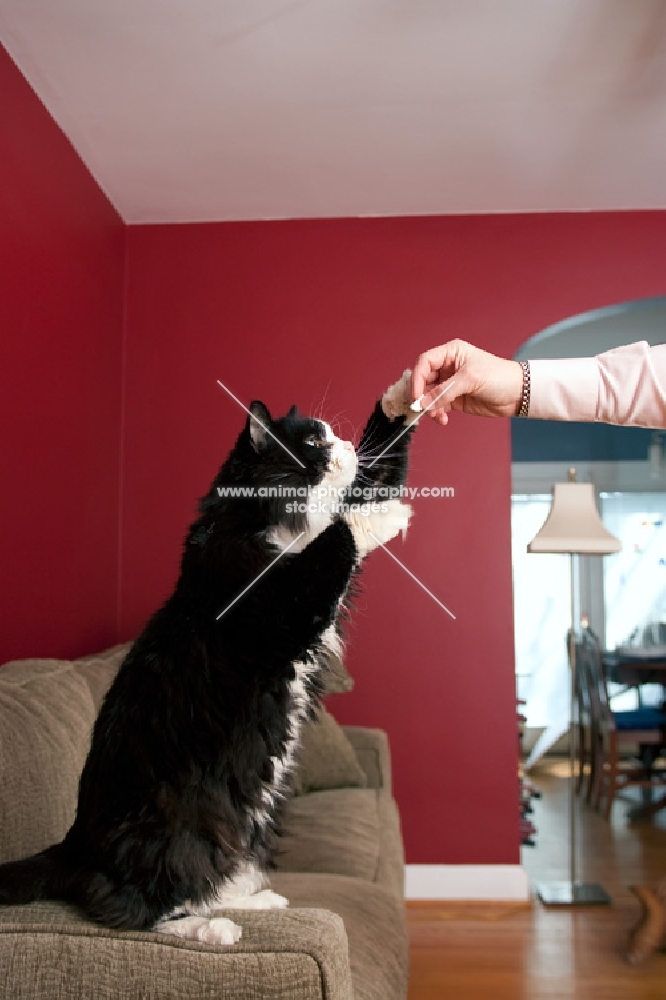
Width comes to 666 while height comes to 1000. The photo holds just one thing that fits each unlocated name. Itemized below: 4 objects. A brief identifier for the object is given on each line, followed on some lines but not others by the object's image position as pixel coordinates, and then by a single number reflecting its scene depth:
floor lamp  3.44
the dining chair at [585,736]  4.86
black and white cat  1.16
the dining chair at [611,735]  4.67
